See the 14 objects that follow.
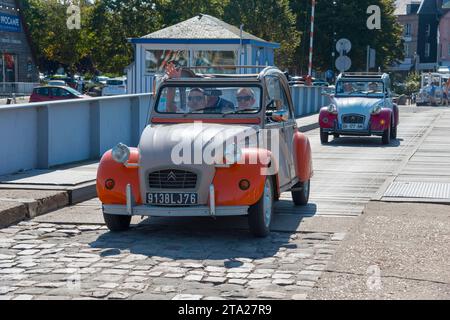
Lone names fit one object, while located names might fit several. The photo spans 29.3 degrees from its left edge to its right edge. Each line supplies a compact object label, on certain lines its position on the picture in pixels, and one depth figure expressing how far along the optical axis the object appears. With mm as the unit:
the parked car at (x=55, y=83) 57719
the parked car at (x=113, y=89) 48312
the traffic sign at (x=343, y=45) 33375
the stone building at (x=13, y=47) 48531
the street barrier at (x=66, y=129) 12727
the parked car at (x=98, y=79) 75038
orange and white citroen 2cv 8422
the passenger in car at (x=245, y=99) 9695
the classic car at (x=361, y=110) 21172
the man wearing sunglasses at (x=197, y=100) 9812
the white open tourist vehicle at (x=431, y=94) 49216
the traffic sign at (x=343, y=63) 33906
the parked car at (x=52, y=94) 35875
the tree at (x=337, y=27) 66312
